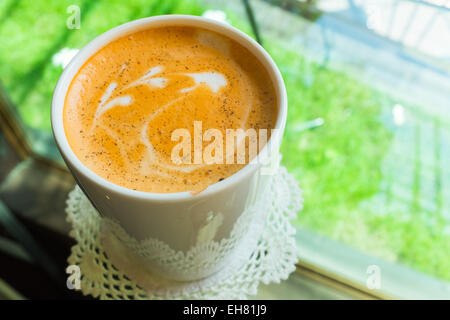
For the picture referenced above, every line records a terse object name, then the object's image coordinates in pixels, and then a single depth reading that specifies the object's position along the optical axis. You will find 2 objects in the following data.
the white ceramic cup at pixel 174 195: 0.22
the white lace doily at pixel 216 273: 0.28
